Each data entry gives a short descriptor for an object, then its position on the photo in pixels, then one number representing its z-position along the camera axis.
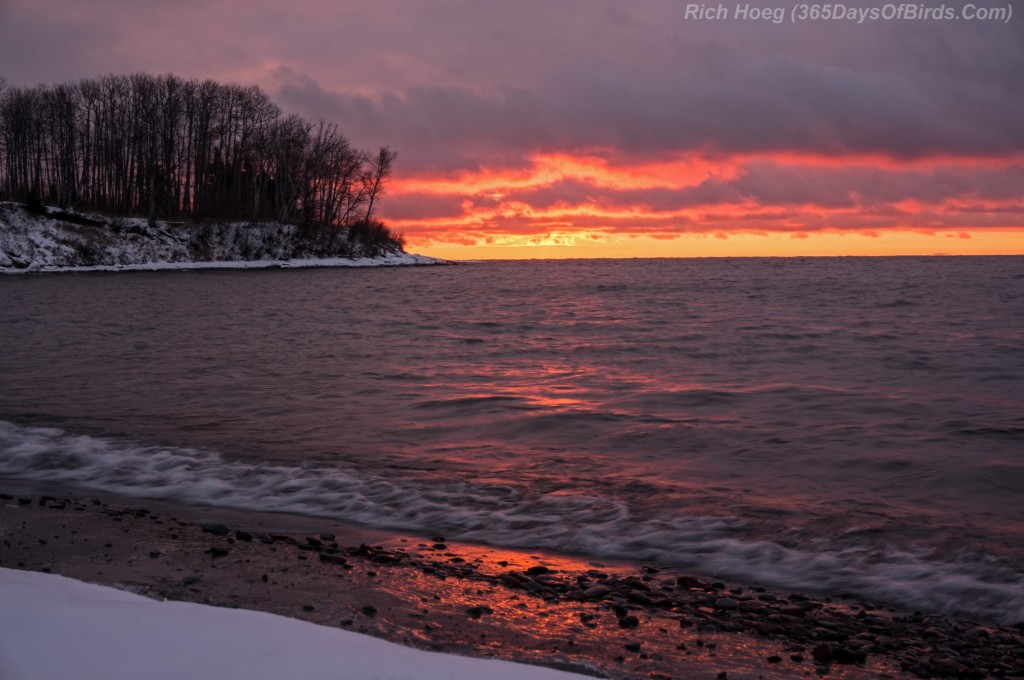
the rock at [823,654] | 3.99
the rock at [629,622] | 4.30
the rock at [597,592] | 4.77
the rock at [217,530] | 5.80
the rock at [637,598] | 4.74
